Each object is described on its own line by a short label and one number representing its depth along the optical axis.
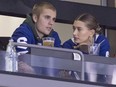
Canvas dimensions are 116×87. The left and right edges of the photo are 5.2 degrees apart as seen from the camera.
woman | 11.33
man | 10.73
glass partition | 10.04
